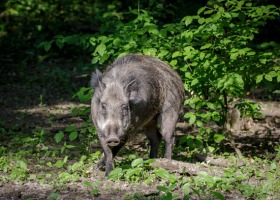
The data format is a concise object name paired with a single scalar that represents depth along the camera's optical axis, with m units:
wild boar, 11.84
